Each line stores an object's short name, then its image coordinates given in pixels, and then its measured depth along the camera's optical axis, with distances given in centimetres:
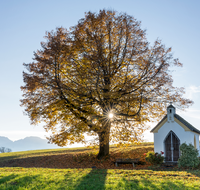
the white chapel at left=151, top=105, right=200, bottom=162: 1881
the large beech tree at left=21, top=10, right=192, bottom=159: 1580
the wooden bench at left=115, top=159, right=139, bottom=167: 1666
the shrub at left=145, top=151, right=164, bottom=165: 1758
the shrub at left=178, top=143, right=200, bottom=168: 1567
